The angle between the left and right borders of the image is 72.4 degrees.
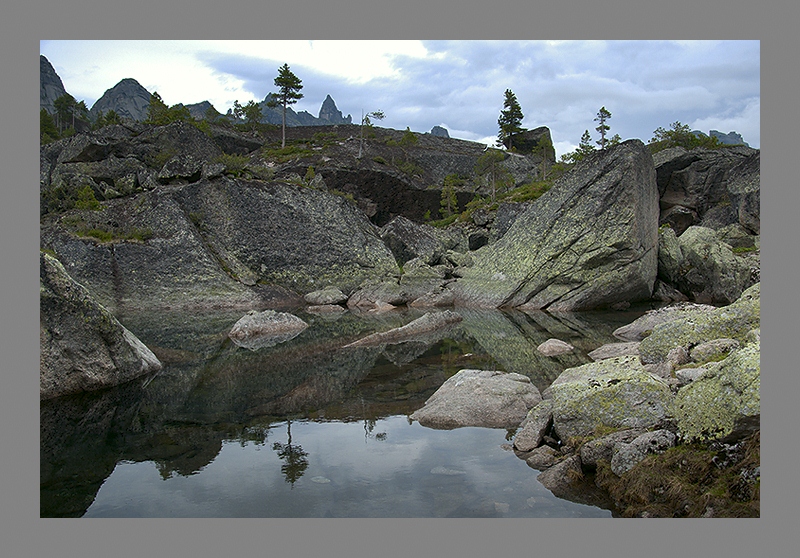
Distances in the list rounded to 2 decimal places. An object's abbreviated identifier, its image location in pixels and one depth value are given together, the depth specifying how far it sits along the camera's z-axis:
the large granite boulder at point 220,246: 36.50
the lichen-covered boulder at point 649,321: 19.86
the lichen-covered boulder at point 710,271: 29.45
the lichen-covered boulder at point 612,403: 8.38
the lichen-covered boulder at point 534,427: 9.03
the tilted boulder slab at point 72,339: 12.62
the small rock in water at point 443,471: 8.19
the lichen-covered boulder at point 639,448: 7.32
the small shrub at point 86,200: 38.84
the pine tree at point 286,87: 96.81
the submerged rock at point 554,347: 17.88
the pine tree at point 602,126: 87.00
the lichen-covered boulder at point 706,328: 11.80
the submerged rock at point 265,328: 22.52
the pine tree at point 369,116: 96.00
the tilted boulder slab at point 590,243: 30.09
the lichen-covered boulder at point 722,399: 6.46
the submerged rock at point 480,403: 10.67
